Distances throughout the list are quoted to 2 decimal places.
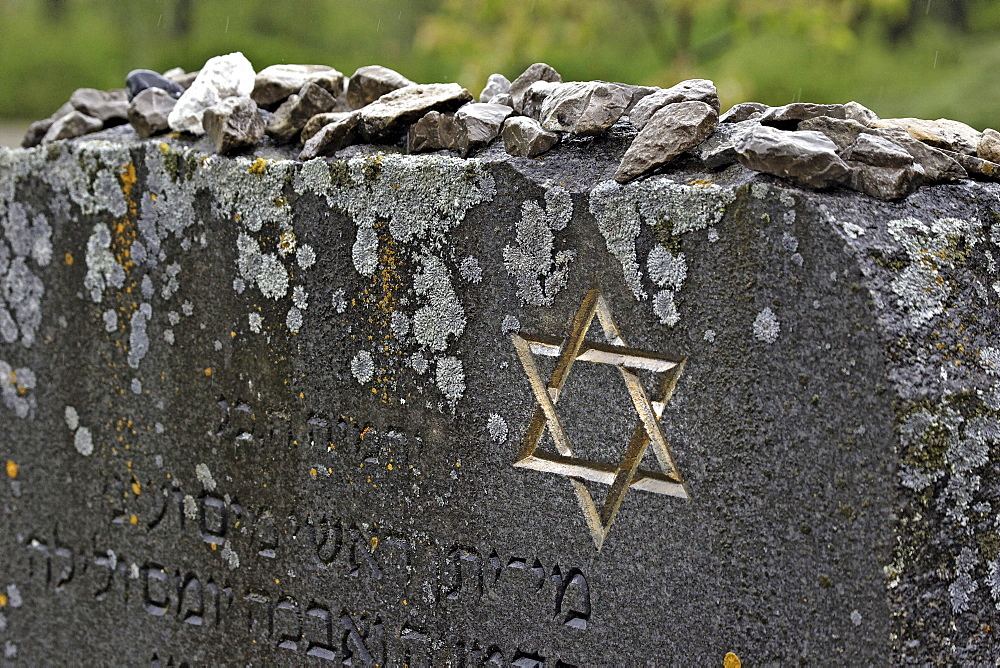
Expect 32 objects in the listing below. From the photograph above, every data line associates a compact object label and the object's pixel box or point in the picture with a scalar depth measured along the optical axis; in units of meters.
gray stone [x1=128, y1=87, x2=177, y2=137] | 1.84
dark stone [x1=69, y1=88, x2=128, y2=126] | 1.91
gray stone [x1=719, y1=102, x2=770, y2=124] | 1.64
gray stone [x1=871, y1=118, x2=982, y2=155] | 1.64
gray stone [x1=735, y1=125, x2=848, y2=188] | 1.56
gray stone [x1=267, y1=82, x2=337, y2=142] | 1.79
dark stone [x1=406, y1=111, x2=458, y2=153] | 1.71
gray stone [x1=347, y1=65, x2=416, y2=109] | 1.81
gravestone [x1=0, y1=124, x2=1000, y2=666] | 1.56
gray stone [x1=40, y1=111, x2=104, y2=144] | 1.89
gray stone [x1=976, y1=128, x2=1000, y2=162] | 1.63
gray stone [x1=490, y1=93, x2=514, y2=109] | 1.75
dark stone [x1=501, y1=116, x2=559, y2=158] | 1.66
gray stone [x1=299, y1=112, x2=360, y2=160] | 1.74
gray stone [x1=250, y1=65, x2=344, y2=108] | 1.83
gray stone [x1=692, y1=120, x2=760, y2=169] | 1.60
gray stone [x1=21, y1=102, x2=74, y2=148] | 1.93
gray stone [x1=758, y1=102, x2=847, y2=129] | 1.62
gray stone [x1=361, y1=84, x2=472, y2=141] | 1.73
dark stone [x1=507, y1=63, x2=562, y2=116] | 1.76
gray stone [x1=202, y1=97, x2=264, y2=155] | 1.78
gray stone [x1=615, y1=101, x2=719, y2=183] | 1.62
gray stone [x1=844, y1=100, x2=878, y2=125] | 1.66
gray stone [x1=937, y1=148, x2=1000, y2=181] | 1.61
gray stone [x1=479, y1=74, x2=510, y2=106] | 1.79
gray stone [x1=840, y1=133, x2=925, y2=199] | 1.57
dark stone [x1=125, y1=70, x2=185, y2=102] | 1.91
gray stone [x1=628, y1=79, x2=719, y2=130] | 1.66
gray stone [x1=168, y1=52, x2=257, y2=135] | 1.82
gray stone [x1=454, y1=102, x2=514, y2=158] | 1.69
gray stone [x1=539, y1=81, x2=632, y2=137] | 1.66
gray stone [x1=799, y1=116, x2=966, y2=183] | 1.59
